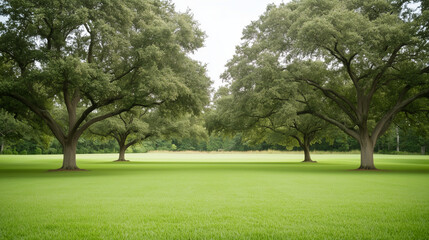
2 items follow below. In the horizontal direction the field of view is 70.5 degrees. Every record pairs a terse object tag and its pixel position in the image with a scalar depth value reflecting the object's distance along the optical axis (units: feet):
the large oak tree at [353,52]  69.10
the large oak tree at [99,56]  64.34
